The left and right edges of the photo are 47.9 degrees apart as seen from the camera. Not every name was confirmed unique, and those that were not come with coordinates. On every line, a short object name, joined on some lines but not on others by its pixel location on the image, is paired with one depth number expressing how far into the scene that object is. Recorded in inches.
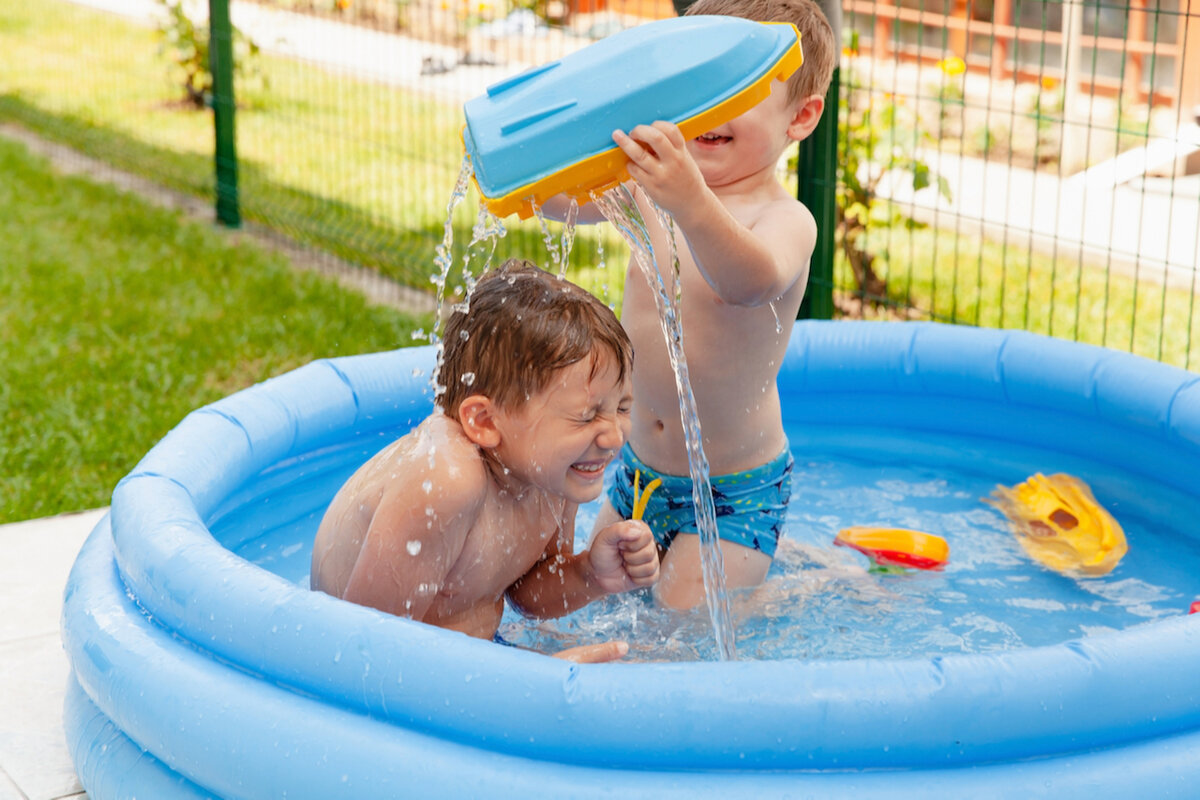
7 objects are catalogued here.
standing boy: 112.3
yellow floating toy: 135.6
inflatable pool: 75.9
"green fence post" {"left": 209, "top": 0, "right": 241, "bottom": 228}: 281.6
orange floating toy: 134.7
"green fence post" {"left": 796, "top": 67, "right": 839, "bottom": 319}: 191.6
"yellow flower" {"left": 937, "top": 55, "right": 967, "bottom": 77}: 216.8
